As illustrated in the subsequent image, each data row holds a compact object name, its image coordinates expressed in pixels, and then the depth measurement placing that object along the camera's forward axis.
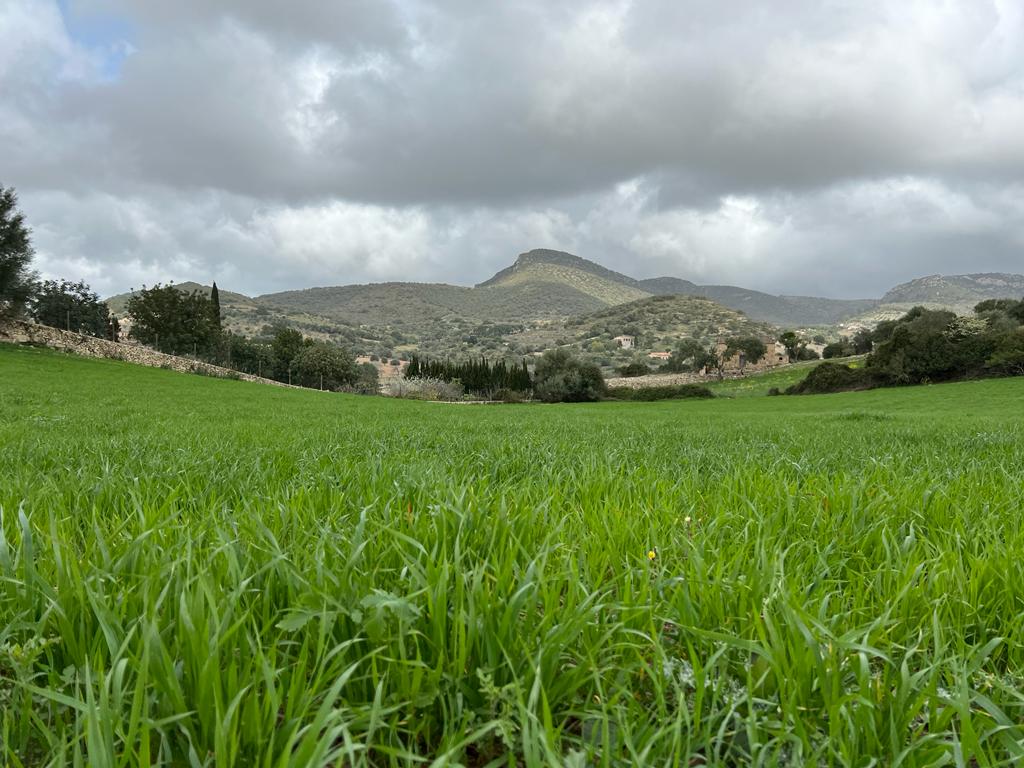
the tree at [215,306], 72.19
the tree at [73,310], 74.19
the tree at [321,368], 77.12
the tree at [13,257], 39.50
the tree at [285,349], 79.88
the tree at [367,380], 79.09
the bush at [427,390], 72.44
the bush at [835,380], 54.44
